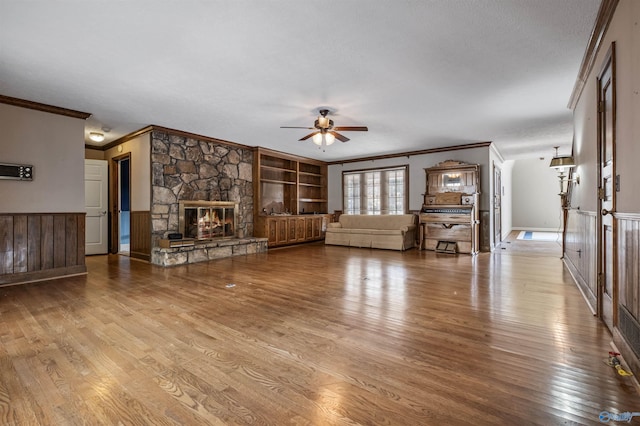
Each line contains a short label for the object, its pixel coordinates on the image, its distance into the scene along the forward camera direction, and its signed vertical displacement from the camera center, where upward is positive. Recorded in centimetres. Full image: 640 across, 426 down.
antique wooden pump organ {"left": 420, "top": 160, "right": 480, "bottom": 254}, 695 +3
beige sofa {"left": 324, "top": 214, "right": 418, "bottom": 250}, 754 -51
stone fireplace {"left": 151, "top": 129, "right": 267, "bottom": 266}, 581 +30
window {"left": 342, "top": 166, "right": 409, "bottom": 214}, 875 +62
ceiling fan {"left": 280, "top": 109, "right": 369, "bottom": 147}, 479 +132
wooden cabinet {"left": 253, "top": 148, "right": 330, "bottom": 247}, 772 +41
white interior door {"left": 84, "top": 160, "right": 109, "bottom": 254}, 678 +16
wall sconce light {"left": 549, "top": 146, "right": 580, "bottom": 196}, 504 +82
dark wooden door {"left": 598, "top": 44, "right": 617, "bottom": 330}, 235 +15
